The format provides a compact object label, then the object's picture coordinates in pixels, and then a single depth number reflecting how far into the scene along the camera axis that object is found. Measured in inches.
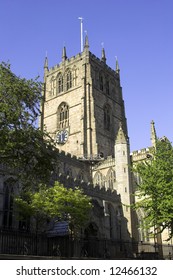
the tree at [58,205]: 996.6
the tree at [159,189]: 935.0
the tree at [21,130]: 685.9
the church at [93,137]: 1482.8
